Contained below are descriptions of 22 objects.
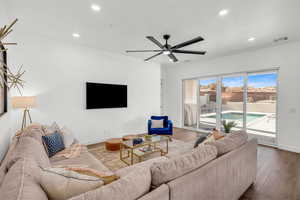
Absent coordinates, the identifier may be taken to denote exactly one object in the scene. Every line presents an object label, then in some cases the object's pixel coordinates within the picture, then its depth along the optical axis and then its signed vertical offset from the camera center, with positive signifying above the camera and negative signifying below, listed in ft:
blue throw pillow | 7.50 -2.37
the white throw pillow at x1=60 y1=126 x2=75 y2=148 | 8.69 -2.32
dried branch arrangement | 2.68 +1.28
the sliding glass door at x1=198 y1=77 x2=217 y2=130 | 17.94 -0.27
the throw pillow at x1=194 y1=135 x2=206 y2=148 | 7.77 -2.16
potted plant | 11.29 -1.99
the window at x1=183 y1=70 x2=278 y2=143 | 14.14 -0.07
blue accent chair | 14.52 -3.00
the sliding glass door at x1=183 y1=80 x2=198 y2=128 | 20.08 -0.30
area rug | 8.60 -4.26
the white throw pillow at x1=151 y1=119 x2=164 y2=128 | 15.28 -2.43
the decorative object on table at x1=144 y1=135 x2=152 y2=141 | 11.36 -3.03
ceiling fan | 9.69 +3.64
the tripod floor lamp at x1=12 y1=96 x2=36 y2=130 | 9.37 -0.17
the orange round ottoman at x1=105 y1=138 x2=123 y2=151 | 11.71 -3.69
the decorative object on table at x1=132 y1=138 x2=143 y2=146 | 10.44 -3.01
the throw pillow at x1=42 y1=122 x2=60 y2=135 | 8.55 -1.85
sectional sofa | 3.01 -2.08
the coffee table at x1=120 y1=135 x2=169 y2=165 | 9.36 -3.36
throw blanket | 7.44 -2.85
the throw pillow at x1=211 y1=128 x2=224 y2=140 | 7.25 -1.76
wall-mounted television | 13.65 +0.48
